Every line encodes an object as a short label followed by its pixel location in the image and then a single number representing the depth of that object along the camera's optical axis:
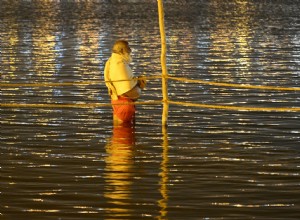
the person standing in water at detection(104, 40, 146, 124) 13.53
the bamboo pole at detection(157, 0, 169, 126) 13.63
